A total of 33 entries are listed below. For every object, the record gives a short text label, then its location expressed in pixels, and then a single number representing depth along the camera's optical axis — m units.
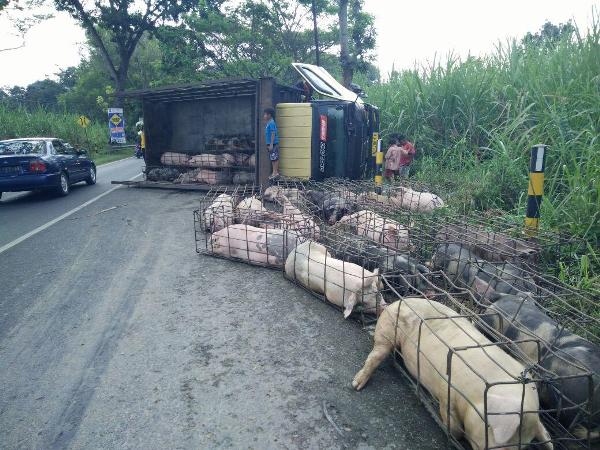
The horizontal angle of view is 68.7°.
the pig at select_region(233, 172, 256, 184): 10.42
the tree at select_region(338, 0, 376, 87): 19.31
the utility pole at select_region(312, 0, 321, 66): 16.58
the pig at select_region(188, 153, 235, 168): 10.62
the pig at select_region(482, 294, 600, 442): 2.29
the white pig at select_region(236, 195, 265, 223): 6.25
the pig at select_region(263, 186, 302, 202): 7.53
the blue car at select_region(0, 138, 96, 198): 9.40
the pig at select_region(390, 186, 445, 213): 6.59
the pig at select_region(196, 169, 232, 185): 10.66
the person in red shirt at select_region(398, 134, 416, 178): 9.73
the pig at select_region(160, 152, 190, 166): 11.47
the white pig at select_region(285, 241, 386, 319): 3.76
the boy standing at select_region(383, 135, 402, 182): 9.55
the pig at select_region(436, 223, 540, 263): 4.23
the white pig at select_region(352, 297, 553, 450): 2.04
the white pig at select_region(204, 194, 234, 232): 6.23
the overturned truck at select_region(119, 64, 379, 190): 9.23
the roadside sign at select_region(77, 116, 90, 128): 23.45
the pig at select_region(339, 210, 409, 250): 5.05
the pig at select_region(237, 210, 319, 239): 5.50
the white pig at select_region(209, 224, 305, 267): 5.14
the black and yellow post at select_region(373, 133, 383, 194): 8.39
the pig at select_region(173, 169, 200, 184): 11.02
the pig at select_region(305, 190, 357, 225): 6.54
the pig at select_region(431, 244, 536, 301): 3.59
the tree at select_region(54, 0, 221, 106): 23.98
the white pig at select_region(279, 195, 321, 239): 5.42
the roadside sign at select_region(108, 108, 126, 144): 20.56
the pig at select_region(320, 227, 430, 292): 3.95
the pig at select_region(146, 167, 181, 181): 11.58
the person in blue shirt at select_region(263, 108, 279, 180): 8.99
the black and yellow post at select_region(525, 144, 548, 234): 4.56
